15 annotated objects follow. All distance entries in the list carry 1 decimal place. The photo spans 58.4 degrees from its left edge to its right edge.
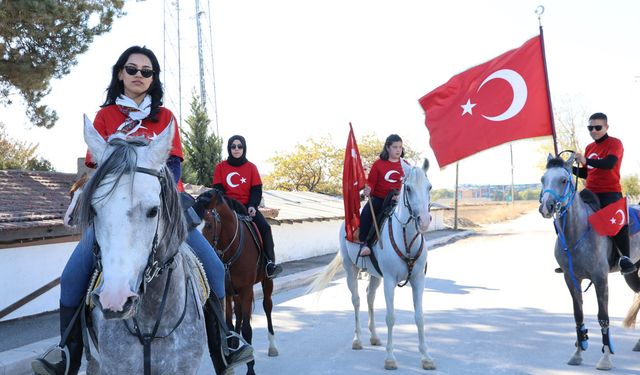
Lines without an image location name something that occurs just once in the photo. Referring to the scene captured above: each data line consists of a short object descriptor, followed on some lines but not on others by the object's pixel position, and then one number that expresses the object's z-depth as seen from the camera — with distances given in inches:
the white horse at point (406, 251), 261.0
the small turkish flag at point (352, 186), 323.9
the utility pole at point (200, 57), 1292.6
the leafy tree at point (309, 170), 2022.6
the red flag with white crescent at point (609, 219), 265.4
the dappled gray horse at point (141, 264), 97.3
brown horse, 276.4
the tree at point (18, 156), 817.2
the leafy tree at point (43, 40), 469.4
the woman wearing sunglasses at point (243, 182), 307.9
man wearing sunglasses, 269.1
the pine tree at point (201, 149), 1134.4
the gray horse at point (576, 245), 255.3
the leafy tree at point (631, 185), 2005.9
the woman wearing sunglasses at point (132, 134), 133.5
